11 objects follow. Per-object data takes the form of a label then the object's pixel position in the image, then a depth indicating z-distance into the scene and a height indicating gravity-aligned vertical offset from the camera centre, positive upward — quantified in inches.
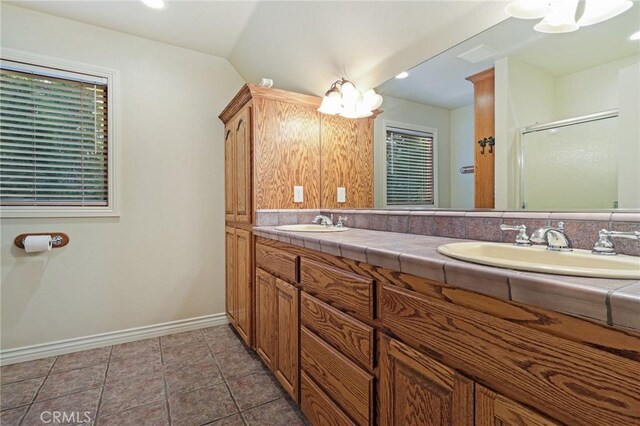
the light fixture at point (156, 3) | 77.4 +54.7
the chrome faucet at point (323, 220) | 79.5 -2.9
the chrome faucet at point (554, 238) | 34.0 -3.3
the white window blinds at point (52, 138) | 80.3 +20.9
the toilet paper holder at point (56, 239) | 80.0 -7.8
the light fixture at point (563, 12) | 36.0 +25.4
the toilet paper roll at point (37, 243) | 77.9 -8.6
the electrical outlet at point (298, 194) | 86.7 +4.7
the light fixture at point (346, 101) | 81.0 +30.1
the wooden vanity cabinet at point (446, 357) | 18.6 -12.7
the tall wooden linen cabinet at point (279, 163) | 80.8 +13.7
